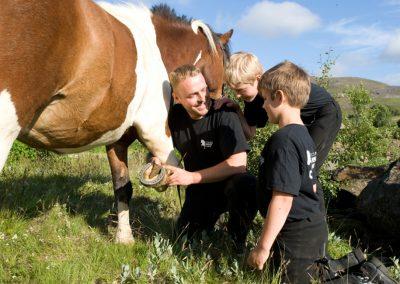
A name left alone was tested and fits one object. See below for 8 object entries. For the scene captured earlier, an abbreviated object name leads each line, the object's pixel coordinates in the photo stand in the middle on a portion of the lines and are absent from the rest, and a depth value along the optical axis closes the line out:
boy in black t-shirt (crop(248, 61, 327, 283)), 2.57
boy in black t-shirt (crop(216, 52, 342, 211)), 3.41
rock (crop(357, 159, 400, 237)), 4.56
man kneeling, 3.42
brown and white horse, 2.27
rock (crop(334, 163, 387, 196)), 6.29
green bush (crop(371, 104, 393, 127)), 7.58
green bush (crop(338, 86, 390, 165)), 7.04
